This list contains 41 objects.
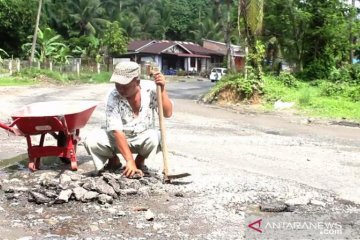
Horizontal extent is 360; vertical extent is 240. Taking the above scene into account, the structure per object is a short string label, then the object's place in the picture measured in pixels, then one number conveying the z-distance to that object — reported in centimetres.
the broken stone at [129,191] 541
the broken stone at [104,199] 512
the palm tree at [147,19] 6869
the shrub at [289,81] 2038
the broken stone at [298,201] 509
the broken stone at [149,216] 467
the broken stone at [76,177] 578
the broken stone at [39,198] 518
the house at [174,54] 5569
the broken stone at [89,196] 518
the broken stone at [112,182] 542
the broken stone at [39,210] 492
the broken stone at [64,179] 565
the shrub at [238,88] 1852
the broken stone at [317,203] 518
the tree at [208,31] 7262
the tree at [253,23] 1866
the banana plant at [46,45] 3928
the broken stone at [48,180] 563
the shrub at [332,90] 1855
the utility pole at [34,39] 3496
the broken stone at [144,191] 549
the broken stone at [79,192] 520
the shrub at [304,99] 1702
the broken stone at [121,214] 480
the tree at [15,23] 4047
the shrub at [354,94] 1780
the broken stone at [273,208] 488
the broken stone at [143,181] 578
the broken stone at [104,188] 529
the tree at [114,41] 4688
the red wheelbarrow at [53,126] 612
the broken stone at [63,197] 514
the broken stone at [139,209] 496
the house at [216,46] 6669
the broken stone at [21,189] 560
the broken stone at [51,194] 528
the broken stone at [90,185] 536
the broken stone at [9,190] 559
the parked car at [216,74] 4346
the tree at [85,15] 5706
